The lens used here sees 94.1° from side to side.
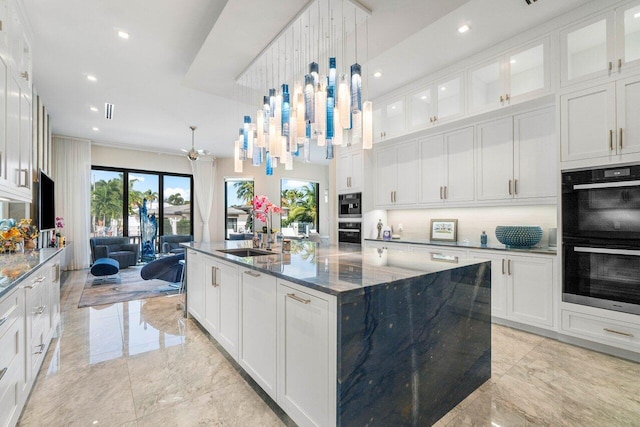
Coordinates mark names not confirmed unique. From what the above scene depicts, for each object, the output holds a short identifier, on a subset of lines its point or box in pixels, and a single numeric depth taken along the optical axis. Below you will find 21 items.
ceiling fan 5.59
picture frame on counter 4.11
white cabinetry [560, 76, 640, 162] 2.44
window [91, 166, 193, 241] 7.43
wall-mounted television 3.95
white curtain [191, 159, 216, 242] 8.59
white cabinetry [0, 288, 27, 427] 1.45
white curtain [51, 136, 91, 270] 6.60
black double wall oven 2.41
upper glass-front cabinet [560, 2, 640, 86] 2.45
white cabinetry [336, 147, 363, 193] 4.85
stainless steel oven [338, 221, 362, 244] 4.80
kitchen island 1.33
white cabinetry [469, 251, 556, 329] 2.91
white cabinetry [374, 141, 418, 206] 4.31
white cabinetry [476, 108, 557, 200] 3.08
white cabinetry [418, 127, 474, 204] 3.71
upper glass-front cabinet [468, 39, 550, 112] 2.97
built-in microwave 4.80
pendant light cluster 2.49
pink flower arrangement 3.03
